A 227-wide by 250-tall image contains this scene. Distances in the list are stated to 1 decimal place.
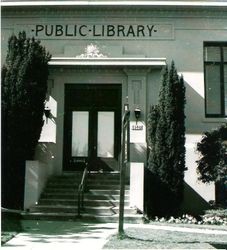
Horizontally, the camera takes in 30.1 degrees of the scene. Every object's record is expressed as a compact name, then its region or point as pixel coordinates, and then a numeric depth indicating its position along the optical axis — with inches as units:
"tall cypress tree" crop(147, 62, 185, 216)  465.1
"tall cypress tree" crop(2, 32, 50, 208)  452.8
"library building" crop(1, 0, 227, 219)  541.6
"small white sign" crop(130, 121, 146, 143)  532.7
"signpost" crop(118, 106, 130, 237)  312.7
